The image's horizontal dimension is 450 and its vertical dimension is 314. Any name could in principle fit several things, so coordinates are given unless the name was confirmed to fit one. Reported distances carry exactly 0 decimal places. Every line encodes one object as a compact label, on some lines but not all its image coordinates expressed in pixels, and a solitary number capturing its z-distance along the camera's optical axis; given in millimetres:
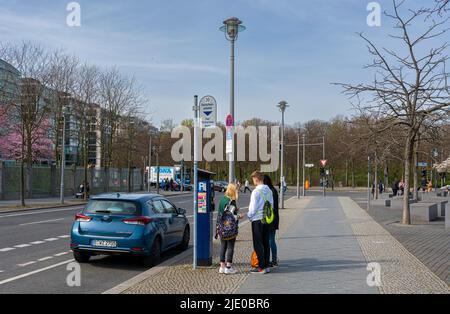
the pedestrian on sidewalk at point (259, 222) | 8961
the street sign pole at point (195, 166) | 9344
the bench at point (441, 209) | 23434
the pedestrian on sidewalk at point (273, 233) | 9602
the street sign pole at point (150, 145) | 50062
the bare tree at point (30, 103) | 29580
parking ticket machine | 9727
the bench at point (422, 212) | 20562
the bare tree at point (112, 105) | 42312
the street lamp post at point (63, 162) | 32844
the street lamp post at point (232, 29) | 15352
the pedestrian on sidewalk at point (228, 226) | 9039
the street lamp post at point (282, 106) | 34438
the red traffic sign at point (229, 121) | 13243
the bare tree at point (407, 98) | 17141
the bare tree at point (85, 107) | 38125
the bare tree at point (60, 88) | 35031
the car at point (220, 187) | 61778
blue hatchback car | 9875
